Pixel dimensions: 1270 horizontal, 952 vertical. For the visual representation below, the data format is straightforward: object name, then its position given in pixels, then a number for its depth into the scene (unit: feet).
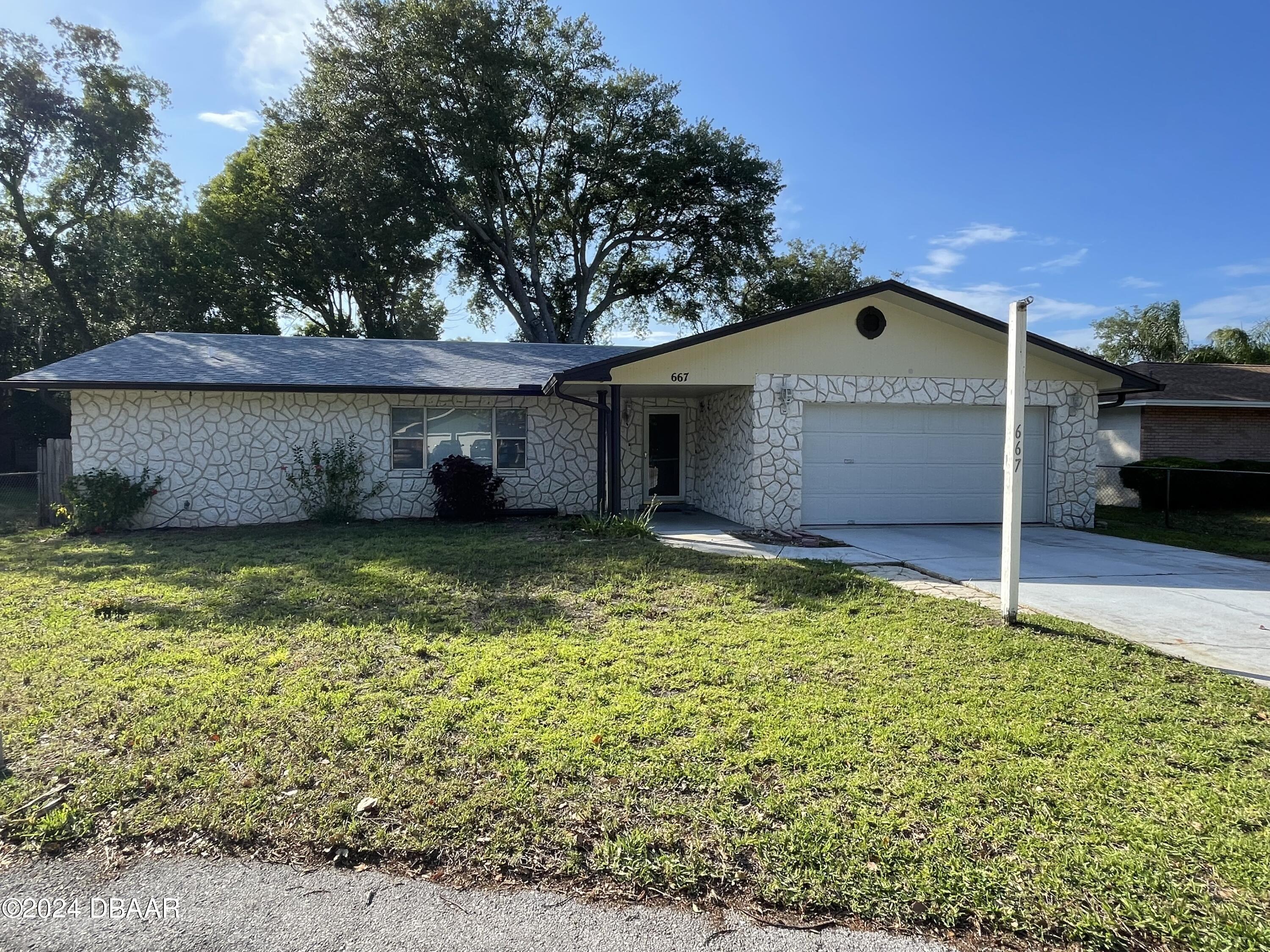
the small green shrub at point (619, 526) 33.35
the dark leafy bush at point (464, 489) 39.99
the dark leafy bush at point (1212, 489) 48.67
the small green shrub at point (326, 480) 39.81
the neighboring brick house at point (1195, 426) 57.00
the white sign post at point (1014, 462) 18.72
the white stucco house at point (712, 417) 36.42
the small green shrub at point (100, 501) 36.40
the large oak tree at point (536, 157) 71.92
